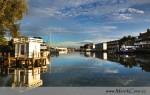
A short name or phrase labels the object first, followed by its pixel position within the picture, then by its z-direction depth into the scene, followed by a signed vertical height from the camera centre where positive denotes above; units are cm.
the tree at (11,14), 1104 +368
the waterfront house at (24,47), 1212 +24
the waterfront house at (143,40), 3819 +324
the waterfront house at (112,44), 5971 +277
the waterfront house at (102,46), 6144 +166
